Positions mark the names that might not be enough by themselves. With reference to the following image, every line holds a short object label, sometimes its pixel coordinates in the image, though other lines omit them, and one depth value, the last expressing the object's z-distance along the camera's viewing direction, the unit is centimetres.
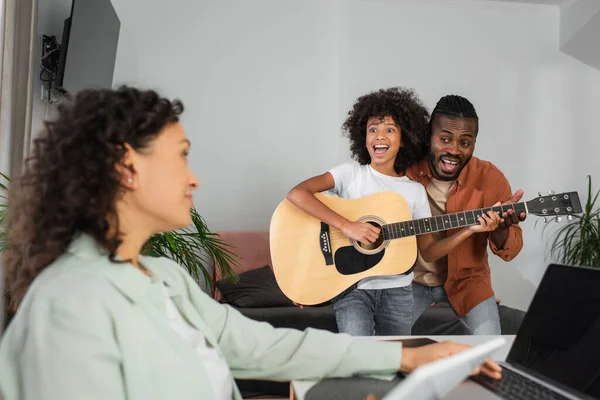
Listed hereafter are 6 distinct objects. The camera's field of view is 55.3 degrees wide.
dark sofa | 309
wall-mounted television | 294
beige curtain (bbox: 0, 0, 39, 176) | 280
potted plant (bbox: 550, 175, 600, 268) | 421
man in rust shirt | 229
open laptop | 98
